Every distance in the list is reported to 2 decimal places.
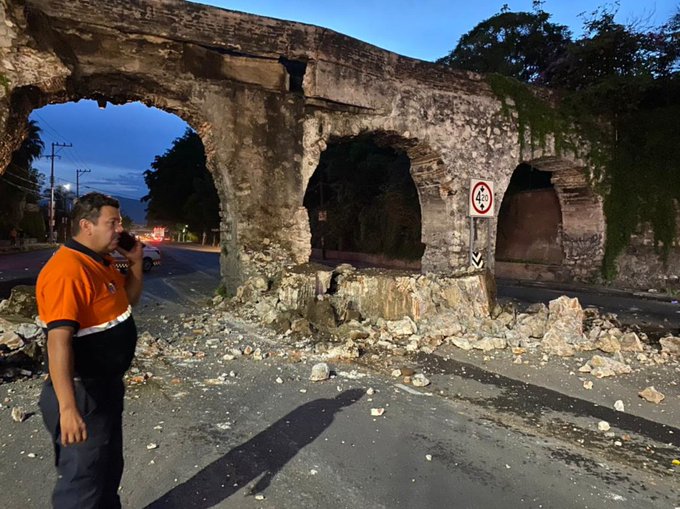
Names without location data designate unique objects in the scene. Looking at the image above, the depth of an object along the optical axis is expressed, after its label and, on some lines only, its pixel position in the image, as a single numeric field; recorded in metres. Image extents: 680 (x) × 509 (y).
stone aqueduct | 7.08
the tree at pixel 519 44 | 18.20
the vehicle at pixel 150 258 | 15.81
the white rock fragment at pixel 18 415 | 3.45
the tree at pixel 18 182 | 28.94
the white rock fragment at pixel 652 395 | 3.99
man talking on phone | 1.78
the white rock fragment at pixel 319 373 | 4.41
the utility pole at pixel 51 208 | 40.32
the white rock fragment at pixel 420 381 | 4.39
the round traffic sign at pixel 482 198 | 8.02
